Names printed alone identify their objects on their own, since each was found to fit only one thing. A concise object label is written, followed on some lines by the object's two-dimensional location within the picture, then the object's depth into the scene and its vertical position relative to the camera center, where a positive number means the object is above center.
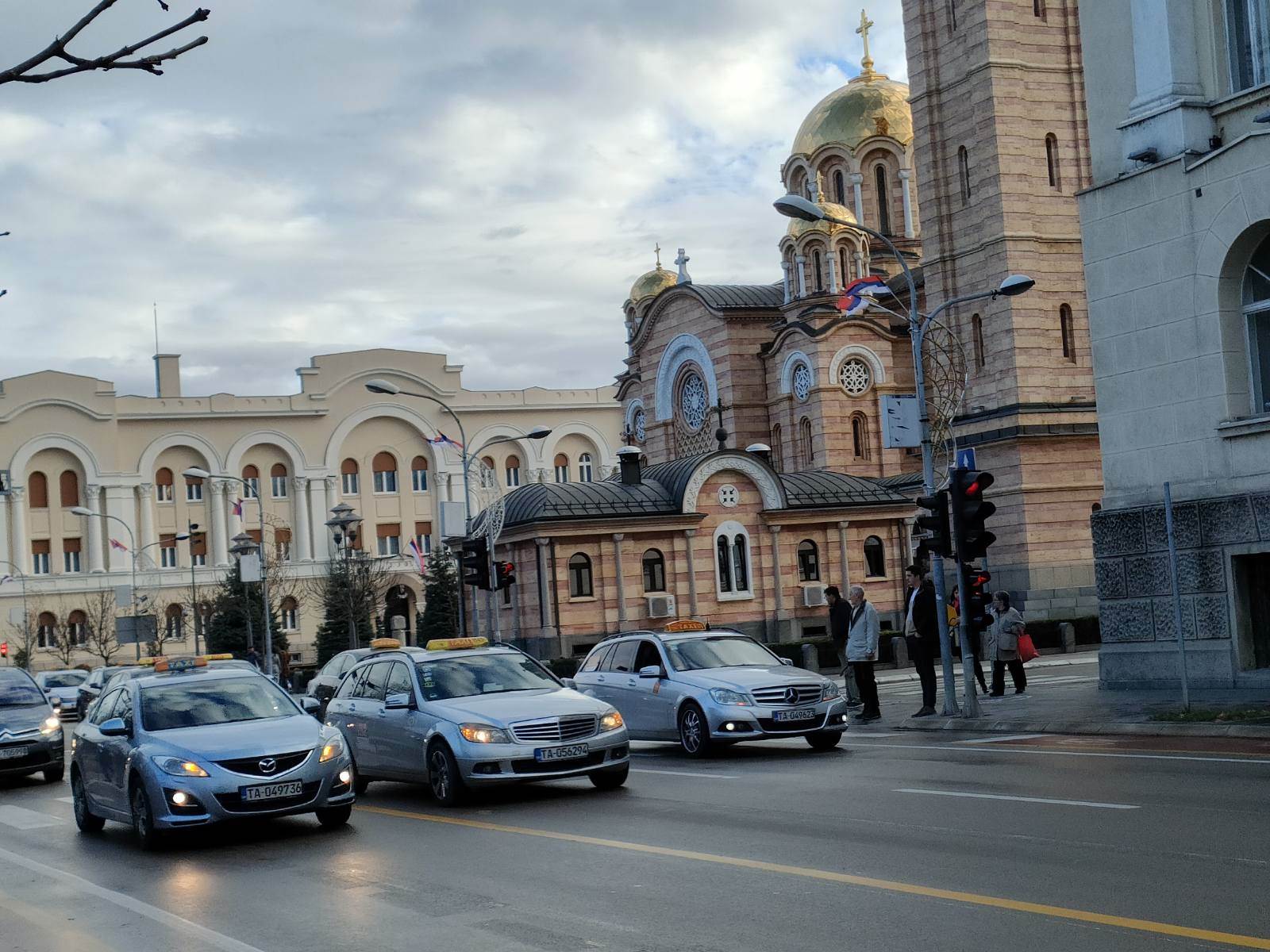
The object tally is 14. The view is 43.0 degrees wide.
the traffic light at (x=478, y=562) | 34.44 +1.02
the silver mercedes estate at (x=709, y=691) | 18.62 -1.16
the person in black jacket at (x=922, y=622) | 23.52 -0.62
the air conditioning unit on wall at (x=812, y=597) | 46.19 -0.28
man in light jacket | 22.80 -0.88
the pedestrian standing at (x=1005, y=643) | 25.11 -1.07
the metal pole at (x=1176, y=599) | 18.44 -0.44
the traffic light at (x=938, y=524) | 21.81 +0.75
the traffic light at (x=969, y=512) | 21.34 +0.86
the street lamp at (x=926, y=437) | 21.88 +2.04
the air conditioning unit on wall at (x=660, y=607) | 44.34 -0.26
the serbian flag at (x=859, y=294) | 45.06 +8.82
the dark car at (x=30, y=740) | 21.75 -1.36
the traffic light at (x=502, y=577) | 34.72 +0.67
